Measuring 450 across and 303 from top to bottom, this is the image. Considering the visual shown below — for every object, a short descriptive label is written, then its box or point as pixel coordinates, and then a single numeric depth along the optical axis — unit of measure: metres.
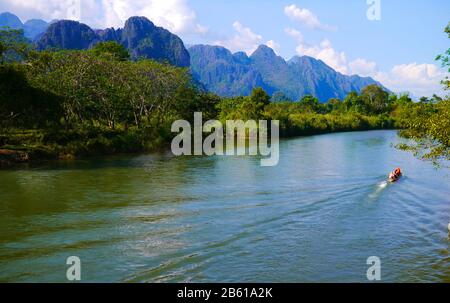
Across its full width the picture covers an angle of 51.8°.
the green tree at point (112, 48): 78.82
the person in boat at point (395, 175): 31.83
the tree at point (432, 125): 18.17
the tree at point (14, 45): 42.56
